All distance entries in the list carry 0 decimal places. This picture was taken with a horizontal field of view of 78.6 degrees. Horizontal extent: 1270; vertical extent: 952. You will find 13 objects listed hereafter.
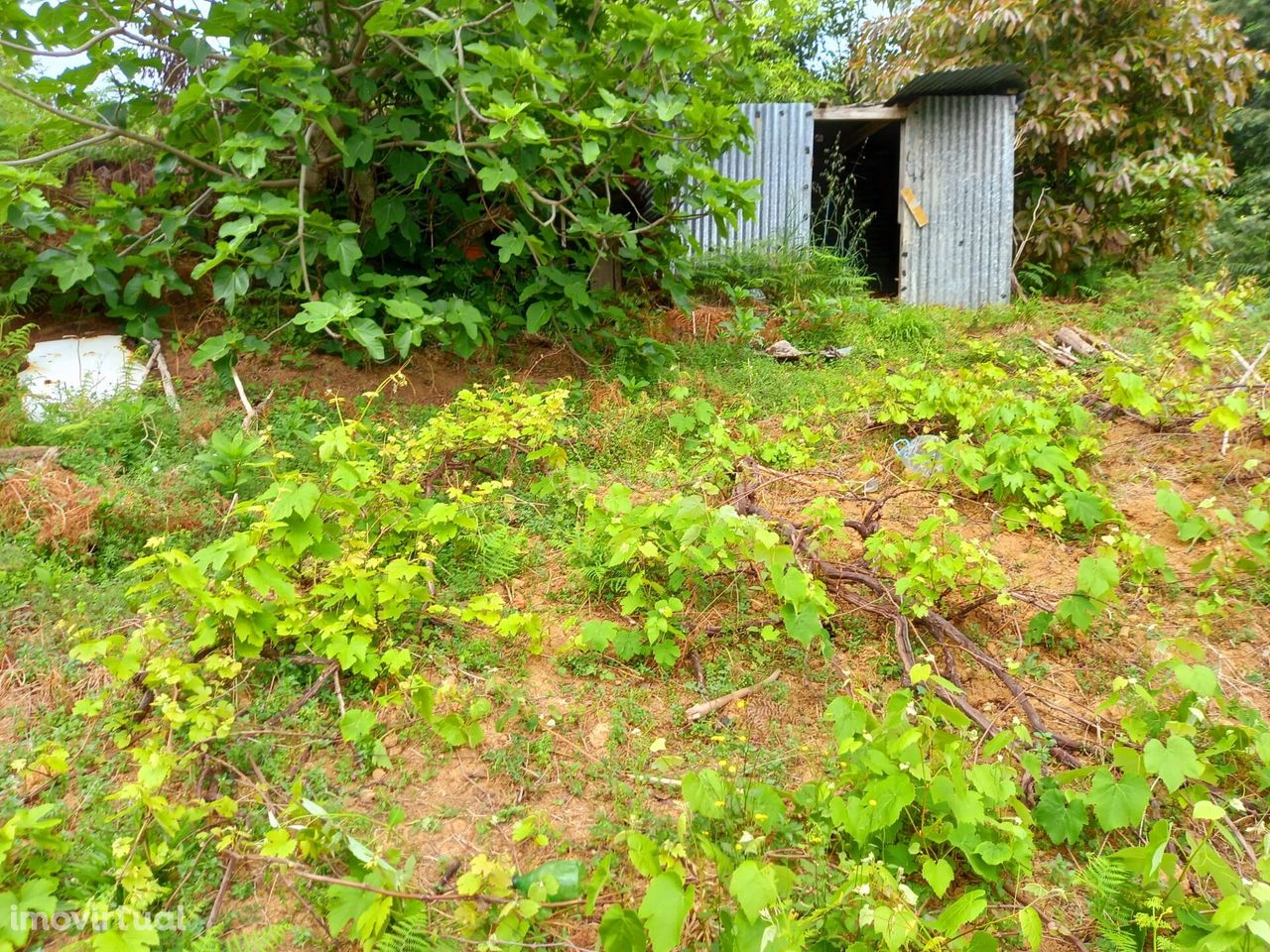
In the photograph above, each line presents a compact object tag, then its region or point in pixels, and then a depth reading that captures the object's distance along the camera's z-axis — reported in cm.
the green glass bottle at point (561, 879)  175
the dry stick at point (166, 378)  416
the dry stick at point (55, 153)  372
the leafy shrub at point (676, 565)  238
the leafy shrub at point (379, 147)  364
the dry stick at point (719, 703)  242
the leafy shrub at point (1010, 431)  321
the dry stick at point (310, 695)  237
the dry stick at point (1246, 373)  391
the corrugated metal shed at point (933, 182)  702
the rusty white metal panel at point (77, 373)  401
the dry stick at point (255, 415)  402
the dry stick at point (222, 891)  178
